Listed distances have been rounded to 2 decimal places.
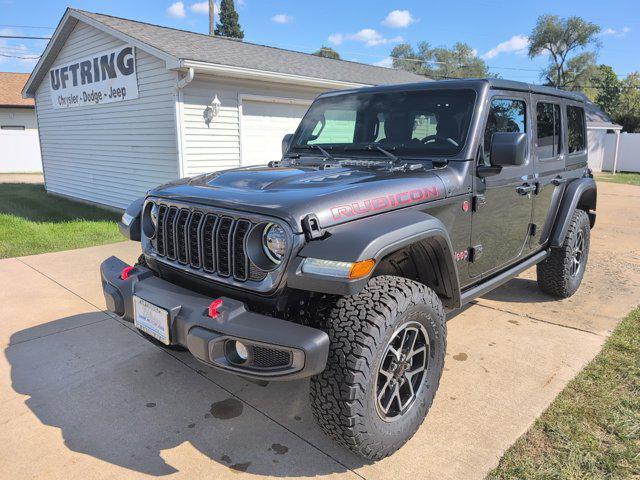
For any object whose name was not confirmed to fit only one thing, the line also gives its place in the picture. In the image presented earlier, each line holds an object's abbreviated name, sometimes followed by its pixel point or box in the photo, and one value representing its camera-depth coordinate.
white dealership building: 8.80
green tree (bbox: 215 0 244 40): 51.38
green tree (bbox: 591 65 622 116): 35.25
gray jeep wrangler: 2.22
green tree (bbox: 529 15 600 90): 43.91
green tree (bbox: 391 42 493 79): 58.81
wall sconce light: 8.87
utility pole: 20.39
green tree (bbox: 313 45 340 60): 54.56
